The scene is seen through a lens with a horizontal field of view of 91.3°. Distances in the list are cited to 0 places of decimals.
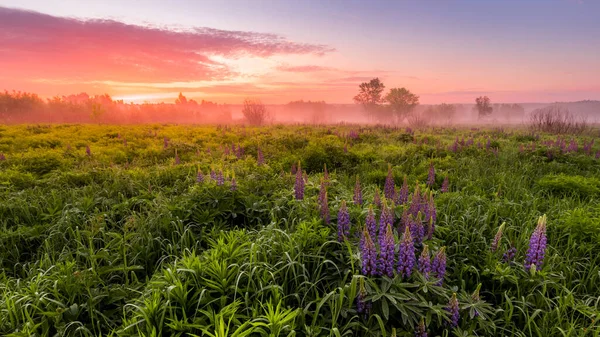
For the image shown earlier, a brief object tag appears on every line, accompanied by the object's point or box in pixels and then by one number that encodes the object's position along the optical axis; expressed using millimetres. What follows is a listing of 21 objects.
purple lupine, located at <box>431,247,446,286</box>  2605
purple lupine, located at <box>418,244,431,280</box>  2490
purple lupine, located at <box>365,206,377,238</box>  2896
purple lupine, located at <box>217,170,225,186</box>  5084
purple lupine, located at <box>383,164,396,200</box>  4688
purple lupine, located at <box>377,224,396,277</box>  2484
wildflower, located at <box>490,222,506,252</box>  3114
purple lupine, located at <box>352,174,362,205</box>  4250
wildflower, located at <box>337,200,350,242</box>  3221
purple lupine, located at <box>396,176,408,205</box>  4344
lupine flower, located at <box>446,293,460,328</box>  2383
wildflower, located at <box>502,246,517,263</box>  3281
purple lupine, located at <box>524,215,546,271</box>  2818
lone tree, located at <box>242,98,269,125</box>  39031
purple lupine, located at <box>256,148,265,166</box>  7665
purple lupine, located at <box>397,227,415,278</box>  2512
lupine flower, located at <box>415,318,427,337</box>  2199
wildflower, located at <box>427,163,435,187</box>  6090
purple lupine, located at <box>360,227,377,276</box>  2516
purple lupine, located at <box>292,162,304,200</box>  4660
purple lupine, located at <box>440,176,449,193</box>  5323
